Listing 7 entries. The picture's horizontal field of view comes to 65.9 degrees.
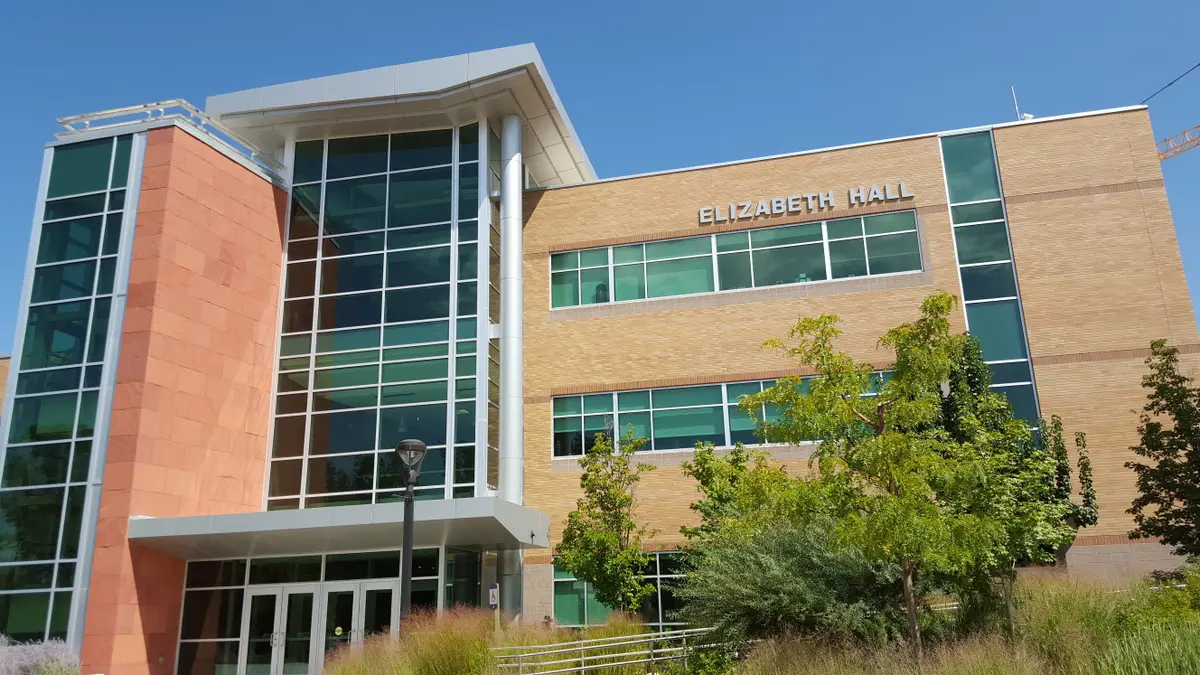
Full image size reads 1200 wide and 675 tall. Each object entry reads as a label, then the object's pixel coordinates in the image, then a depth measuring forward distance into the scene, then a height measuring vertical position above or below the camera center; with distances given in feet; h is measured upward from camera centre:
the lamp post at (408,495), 46.39 +4.61
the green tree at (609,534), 66.90 +3.46
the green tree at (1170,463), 60.29 +6.65
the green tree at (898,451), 40.37 +5.49
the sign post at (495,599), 64.03 -0.95
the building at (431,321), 67.21 +20.95
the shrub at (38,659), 56.75 -3.71
